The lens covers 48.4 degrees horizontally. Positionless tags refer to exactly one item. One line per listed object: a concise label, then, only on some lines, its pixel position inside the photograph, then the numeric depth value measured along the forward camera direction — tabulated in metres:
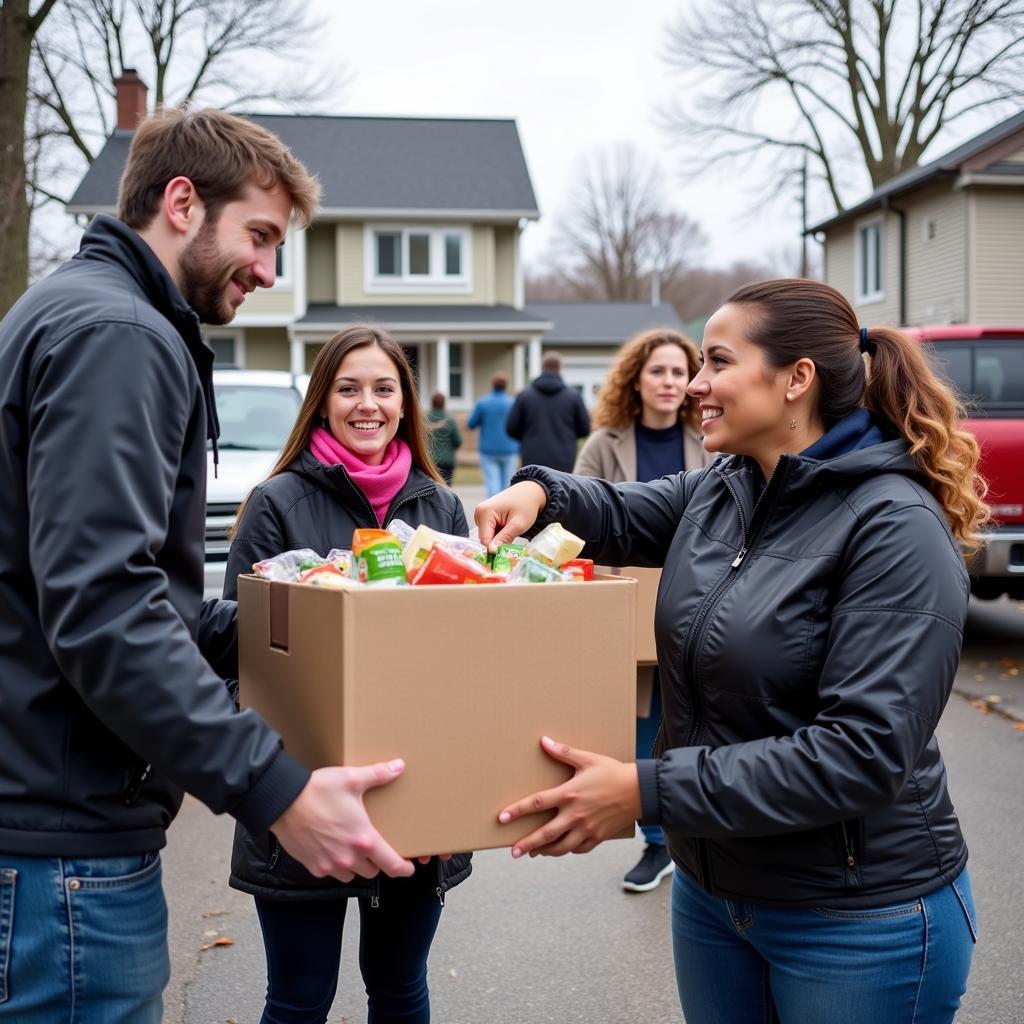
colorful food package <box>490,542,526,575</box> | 2.15
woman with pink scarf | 2.63
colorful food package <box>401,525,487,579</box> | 1.99
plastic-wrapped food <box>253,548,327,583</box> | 2.17
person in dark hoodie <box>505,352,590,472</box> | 11.26
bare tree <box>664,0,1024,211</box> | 27.17
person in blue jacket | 15.80
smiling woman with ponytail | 1.86
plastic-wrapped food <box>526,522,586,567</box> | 2.15
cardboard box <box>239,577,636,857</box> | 1.82
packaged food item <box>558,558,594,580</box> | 2.09
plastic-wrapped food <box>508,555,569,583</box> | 2.00
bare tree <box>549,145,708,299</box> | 62.22
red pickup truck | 7.95
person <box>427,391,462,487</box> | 14.42
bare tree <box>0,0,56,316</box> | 13.61
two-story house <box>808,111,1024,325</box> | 21.92
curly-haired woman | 5.13
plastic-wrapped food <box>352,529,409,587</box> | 1.91
